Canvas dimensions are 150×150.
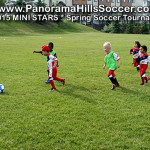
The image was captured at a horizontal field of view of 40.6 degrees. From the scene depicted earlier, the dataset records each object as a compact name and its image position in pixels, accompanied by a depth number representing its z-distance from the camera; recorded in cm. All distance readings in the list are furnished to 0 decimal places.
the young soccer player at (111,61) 721
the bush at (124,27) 6570
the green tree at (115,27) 6256
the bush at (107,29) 6535
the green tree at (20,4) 5102
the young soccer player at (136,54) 1011
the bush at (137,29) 6444
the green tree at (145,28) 6181
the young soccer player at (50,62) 693
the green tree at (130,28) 6306
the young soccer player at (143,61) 772
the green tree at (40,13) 5382
